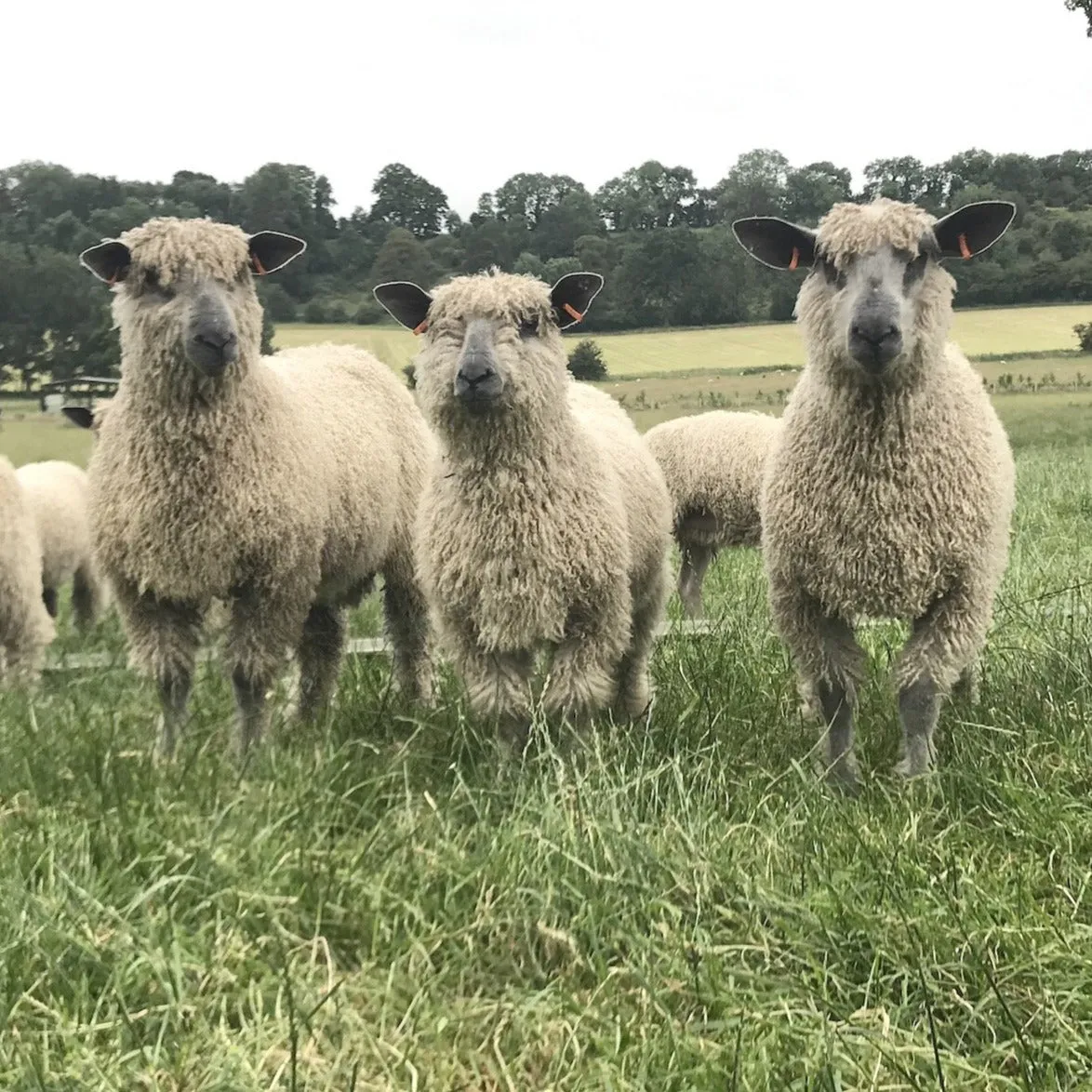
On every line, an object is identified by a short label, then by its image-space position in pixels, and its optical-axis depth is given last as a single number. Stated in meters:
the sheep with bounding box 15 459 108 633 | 7.53
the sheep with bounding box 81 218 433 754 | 3.73
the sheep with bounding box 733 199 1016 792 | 3.29
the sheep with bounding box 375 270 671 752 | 3.58
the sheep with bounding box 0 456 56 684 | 5.23
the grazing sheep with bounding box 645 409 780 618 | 7.69
